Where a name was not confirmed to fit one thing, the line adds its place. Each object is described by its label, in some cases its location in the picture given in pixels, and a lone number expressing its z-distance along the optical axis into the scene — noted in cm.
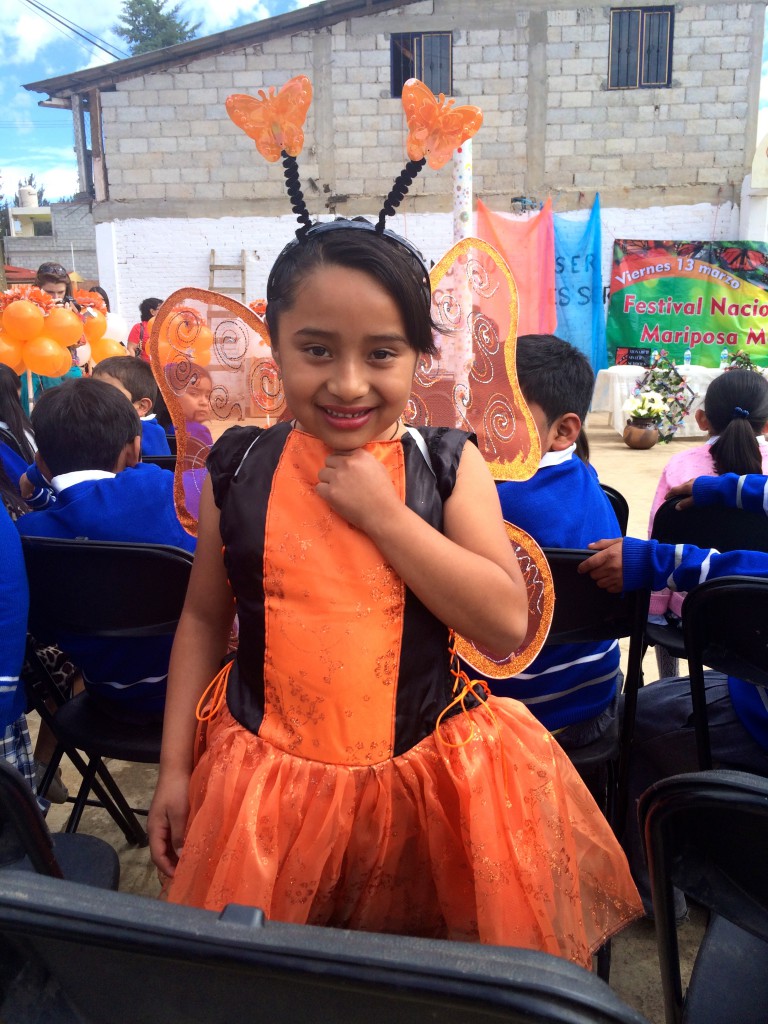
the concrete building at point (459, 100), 1060
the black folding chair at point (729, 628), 120
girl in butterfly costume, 89
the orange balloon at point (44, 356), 408
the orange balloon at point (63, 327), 420
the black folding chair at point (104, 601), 146
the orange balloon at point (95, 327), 525
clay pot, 754
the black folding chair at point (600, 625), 145
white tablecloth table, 814
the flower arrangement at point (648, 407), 745
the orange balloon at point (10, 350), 411
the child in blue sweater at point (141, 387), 305
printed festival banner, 987
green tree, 2748
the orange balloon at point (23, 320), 405
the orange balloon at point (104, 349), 546
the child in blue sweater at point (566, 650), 158
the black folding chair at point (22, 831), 67
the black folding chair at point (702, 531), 192
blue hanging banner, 978
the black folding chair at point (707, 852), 60
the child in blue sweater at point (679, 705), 140
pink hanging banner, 934
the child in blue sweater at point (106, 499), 166
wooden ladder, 1116
